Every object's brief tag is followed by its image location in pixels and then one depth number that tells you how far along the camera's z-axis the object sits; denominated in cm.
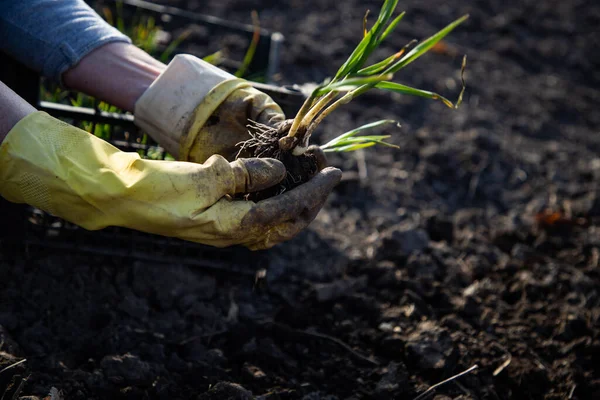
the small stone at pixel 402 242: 178
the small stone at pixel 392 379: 156
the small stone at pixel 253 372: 155
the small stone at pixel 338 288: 168
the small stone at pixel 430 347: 159
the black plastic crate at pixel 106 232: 162
